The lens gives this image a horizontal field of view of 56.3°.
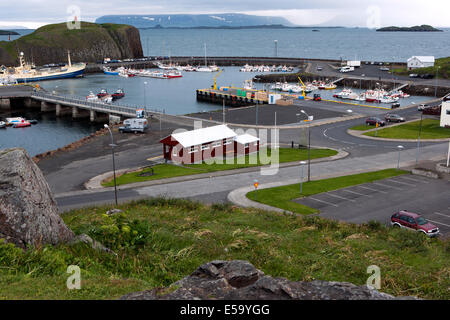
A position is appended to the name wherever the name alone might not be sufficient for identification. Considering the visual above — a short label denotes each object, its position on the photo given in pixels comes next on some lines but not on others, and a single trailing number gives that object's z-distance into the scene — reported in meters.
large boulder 14.31
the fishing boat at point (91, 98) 105.12
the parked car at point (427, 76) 125.28
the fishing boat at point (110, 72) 187.27
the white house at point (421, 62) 137.27
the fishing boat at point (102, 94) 117.88
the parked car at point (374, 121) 67.76
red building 49.84
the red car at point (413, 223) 27.03
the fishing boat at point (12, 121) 88.00
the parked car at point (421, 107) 80.08
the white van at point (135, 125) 68.00
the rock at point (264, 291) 9.26
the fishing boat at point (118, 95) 121.71
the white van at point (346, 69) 149.16
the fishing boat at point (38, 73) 149.32
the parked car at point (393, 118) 71.63
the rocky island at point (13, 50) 189.12
